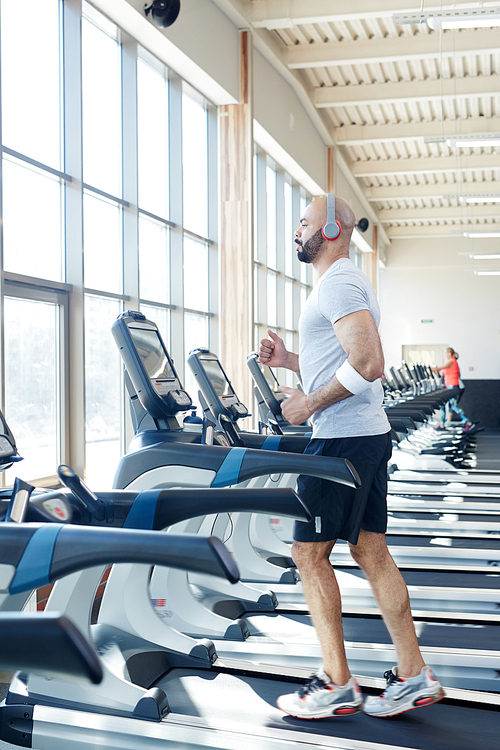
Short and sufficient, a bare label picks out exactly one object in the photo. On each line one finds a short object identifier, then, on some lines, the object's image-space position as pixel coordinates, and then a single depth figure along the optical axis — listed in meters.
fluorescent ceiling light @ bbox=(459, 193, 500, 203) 9.21
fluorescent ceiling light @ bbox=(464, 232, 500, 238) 11.50
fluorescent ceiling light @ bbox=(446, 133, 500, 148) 7.44
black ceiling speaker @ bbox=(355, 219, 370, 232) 13.63
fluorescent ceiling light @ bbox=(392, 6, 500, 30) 4.79
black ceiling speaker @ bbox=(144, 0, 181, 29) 5.20
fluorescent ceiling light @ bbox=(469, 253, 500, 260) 12.49
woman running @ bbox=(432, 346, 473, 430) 11.86
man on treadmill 1.81
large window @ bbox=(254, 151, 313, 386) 9.17
